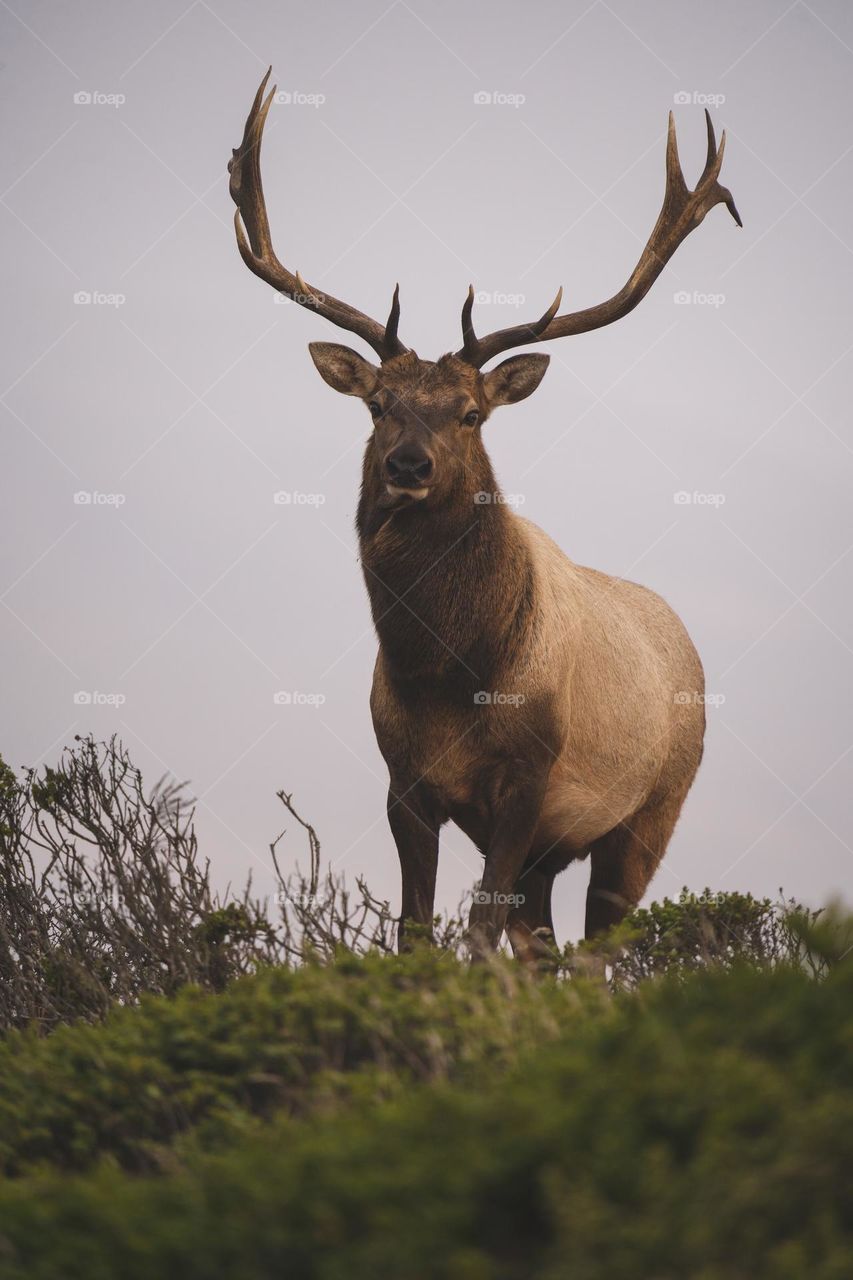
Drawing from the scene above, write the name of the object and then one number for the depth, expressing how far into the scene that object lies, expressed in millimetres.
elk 14281
